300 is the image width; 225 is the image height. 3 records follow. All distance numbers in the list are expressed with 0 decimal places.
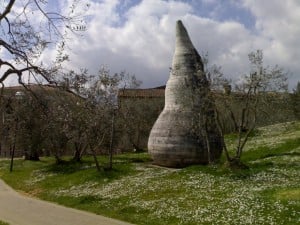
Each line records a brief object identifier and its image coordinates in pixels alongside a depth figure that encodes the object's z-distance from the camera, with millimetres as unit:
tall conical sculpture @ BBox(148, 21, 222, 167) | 15254
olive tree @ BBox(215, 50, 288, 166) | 14234
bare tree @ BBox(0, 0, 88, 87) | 6861
